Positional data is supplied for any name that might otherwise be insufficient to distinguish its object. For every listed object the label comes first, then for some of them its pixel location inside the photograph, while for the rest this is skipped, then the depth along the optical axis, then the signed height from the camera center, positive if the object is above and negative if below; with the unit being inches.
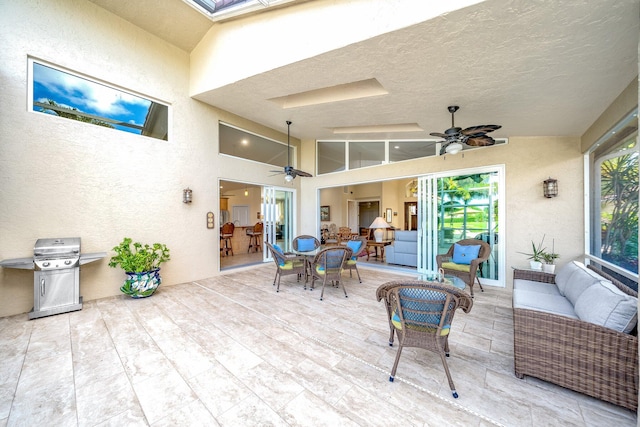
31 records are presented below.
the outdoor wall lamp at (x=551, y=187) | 164.4 +19.4
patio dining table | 173.4 -32.8
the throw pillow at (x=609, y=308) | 67.5 -28.8
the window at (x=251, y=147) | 231.1 +74.3
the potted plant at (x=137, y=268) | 153.9 -35.8
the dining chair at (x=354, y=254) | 181.5 -31.3
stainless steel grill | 127.1 -33.0
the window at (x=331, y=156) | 276.7 +72.1
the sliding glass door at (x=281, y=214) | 273.3 +0.9
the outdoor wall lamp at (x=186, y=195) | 194.7 +16.3
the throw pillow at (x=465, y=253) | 175.5 -29.2
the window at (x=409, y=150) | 215.9 +62.3
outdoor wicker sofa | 65.0 -41.4
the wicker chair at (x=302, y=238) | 217.8 -25.9
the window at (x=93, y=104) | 142.9 +76.0
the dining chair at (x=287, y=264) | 170.8 -37.2
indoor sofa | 243.0 -37.0
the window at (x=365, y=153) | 246.2 +67.1
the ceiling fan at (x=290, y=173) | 207.9 +37.9
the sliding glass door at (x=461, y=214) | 187.8 +0.8
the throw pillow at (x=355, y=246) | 188.7 -25.2
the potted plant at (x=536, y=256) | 163.5 -29.4
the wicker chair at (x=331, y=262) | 156.3 -32.0
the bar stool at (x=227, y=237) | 327.3 -31.2
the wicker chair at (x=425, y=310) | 72.4 -30.7
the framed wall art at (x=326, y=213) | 459.5 +3.5
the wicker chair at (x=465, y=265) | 157.2 -35.4
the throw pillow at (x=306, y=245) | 216.0 -27.9
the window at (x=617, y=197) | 105.1 +9.5
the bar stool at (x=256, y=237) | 353.1 -35.0
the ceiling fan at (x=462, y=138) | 128.4 +43.2
